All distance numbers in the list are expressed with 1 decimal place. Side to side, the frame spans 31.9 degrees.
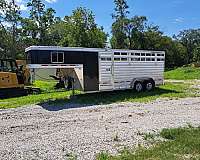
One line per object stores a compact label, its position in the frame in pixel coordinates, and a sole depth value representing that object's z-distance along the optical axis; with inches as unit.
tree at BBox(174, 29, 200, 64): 4243.1
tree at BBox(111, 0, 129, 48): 2869.1
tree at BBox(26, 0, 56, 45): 2501.2
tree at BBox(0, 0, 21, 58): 2365.9
